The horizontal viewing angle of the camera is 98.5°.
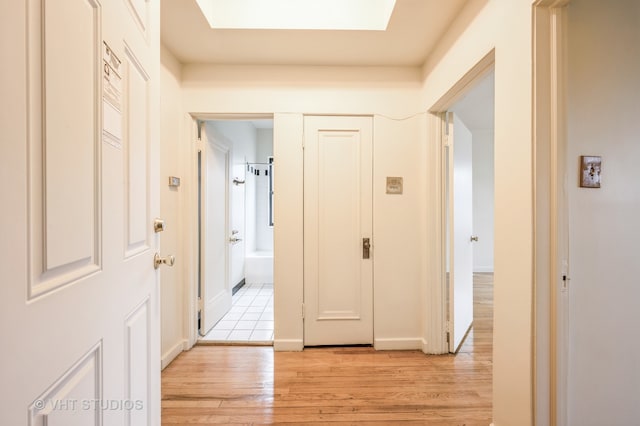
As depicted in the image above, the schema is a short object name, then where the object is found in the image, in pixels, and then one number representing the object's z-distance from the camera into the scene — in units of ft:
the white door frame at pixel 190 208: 7.73
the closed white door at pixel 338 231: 7.73
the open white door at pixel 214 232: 8.27
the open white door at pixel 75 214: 1.52
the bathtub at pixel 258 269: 14.62
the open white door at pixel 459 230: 7.43
